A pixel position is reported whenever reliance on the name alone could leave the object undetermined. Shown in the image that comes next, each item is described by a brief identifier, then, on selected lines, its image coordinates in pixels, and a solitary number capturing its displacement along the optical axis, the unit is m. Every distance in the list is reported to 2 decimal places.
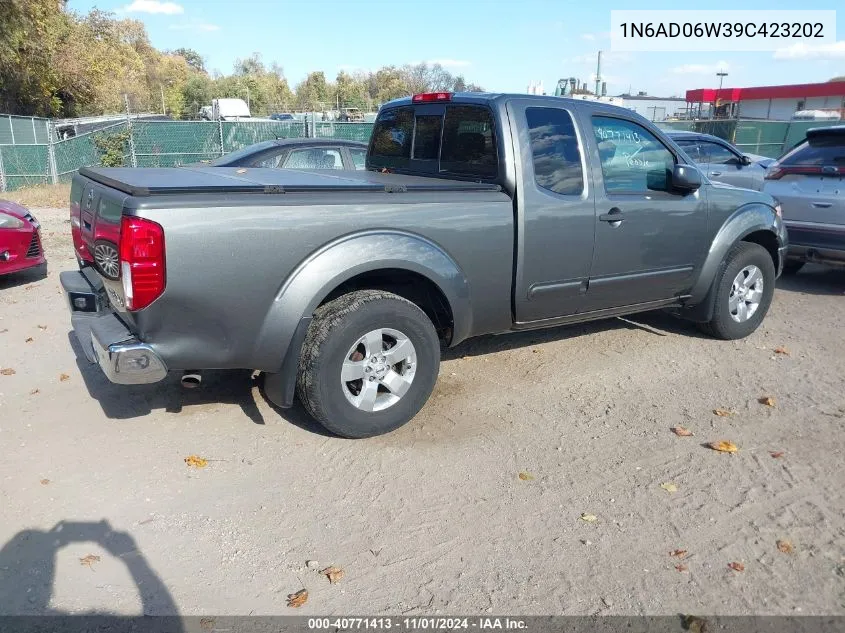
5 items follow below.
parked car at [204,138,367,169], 7.57
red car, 7.27
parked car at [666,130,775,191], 11.73
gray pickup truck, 3.45
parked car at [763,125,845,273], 7.52
